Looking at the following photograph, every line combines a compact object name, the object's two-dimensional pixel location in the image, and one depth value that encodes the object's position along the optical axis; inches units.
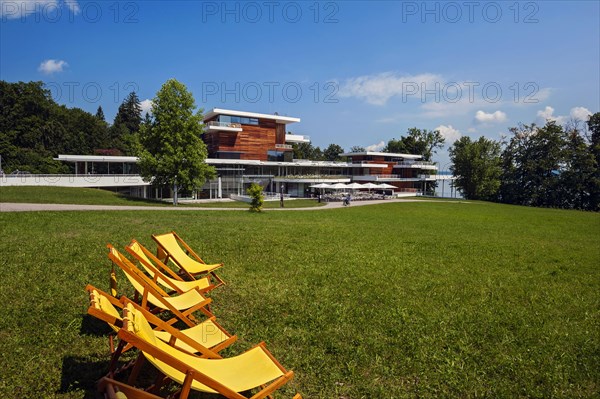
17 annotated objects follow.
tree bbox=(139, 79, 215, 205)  1221.1
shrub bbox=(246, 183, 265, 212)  948.6
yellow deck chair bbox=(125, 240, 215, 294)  204.8
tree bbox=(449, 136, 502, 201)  2326.5
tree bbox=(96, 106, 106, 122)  3490.2
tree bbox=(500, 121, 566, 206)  2209.6
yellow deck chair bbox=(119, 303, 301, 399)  100.7
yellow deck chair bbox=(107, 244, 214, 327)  157.0
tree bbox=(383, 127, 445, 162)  3009.4
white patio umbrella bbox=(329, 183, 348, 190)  1811.0
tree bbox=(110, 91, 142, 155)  2694.4
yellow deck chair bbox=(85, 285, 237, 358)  117.4
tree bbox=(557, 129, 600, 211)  2090.3
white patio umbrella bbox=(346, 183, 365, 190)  1861.2
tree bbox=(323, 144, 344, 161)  3703.7
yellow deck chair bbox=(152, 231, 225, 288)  257.0
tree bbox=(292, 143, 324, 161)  3275.8
